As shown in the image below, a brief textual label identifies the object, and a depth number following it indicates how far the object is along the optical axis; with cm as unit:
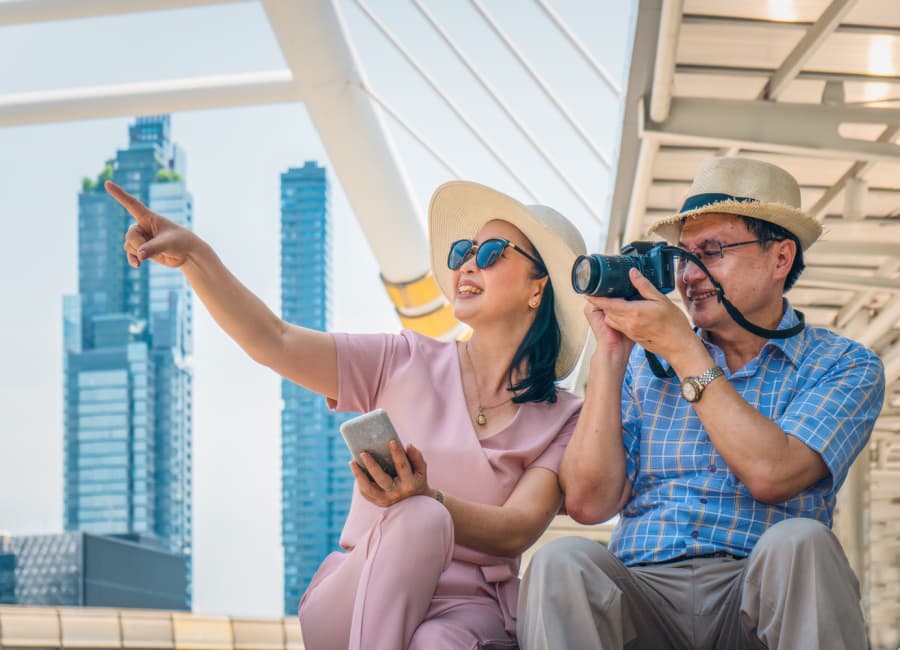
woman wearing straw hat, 279
